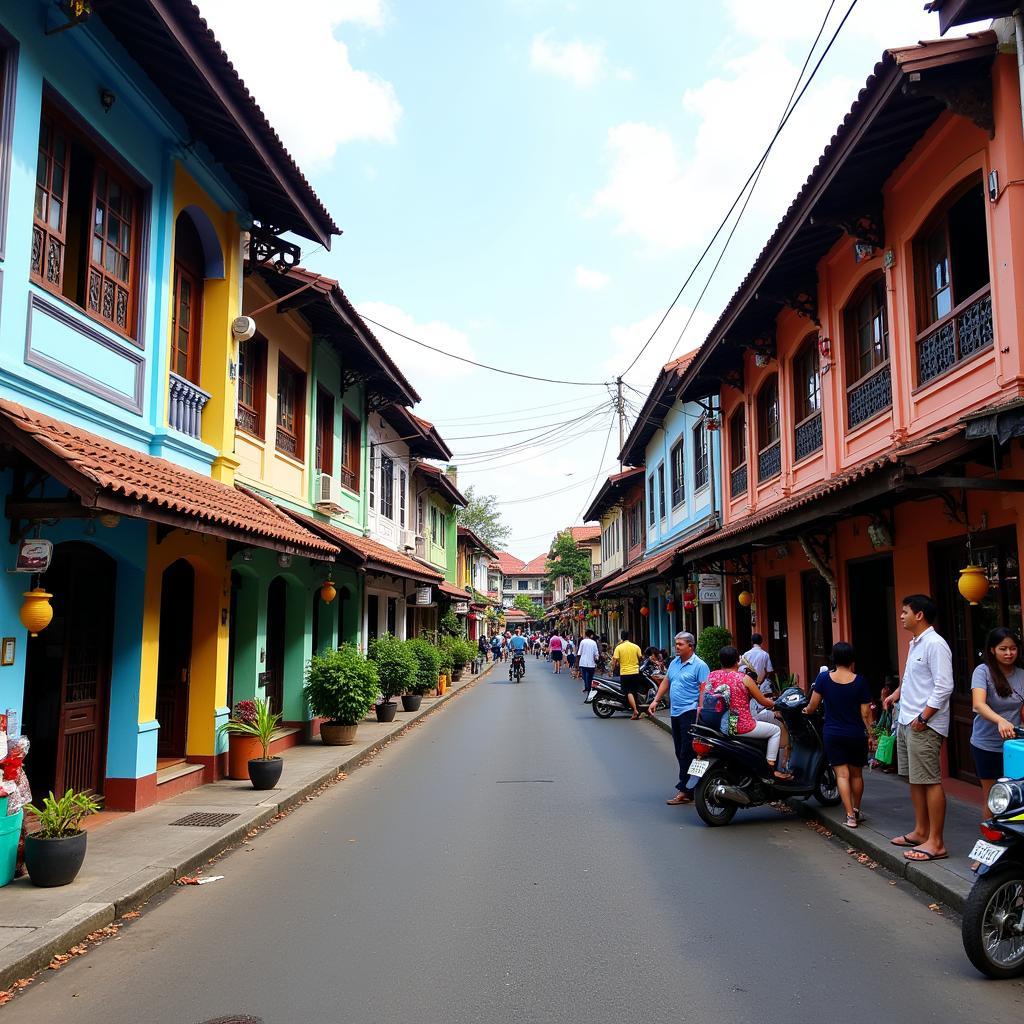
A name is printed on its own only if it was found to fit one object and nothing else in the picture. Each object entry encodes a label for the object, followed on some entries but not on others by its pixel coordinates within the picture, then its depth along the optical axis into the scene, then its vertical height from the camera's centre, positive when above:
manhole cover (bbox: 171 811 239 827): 8.10 -1.82
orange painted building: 7.79 +3.15
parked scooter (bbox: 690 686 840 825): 8.27 -1.40
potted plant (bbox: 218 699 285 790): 9.83 -1.35
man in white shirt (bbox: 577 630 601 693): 26.23 -0.99
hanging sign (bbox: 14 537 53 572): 6.45 +0.54
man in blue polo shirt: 9.74 -0.73
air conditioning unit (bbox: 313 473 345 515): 16.09 +2.45
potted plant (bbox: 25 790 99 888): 5.94 -1.48
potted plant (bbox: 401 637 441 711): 19.97 -1.10
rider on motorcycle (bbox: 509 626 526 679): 34.14 -0.85
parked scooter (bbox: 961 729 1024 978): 4.52 -1.41
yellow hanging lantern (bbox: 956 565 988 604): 7.26 +0.35
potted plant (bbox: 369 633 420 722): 17.61 -0.92
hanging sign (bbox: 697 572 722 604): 16.72 +0.70
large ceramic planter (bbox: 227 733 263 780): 10.65 -1.57
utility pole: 30.05 +7.71
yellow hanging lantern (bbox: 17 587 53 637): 6.39 +0.12
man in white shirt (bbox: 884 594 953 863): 6.42 -0.66
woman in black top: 7.58 -0.86
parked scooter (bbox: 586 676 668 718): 19.62 -1.64
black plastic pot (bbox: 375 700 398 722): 17.36 -1.70
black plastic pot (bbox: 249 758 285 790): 9.82 -1.64
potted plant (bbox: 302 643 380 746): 13.34 -0.99
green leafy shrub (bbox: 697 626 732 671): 16.34 -0.33
